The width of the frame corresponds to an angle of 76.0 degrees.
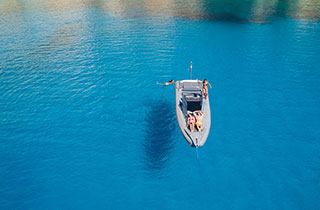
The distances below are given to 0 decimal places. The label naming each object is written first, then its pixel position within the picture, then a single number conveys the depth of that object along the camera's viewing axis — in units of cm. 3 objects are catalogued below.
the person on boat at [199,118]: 1616
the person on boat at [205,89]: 1973
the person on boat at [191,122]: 1605
